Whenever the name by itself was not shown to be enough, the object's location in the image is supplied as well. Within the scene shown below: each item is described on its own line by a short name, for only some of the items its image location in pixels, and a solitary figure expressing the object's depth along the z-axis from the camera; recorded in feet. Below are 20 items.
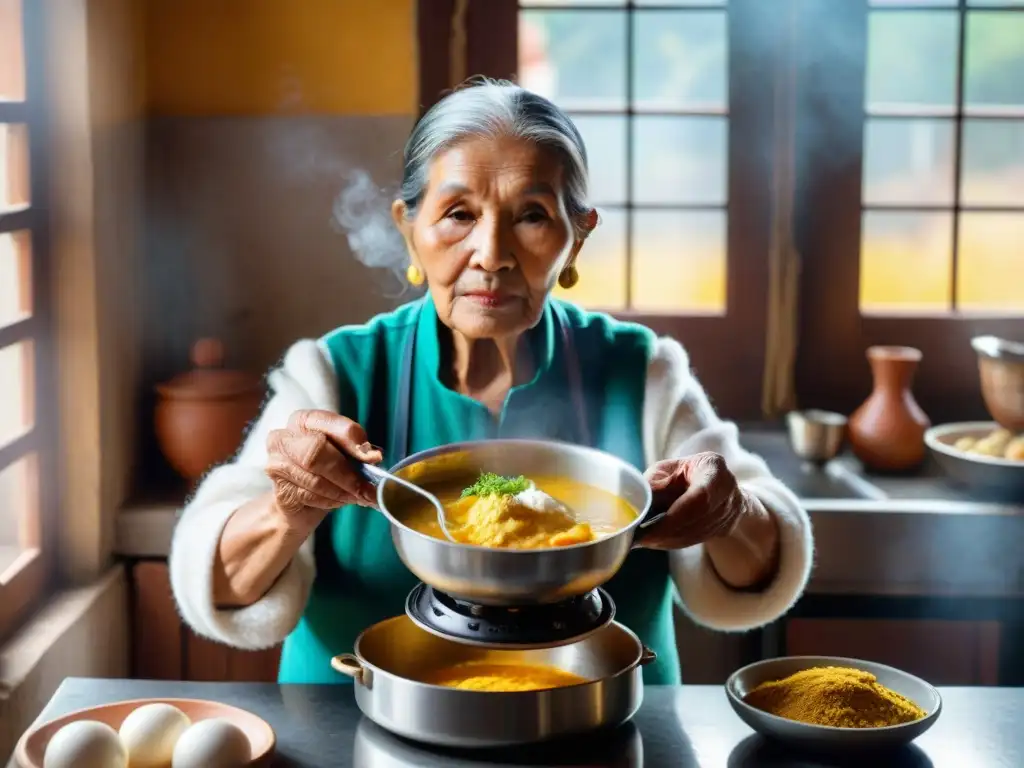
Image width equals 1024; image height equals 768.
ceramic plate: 4.88
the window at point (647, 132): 11.55
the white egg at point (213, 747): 4.80
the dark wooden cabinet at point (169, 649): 10.21
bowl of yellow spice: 4.96
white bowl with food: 9.89
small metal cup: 10.90
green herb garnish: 4.96
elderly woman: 6.28
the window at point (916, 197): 11.62
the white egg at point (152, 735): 4.93
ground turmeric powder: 5.08
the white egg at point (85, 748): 4.69
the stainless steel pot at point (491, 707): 4.83
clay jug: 10.80
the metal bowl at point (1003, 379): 10.28
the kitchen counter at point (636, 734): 5.10
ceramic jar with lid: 10.41
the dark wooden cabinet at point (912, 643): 10.01
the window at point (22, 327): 8.86
